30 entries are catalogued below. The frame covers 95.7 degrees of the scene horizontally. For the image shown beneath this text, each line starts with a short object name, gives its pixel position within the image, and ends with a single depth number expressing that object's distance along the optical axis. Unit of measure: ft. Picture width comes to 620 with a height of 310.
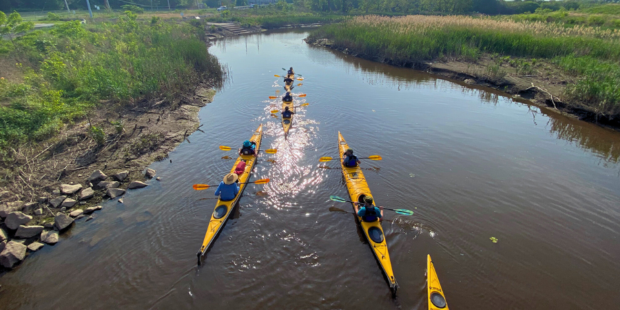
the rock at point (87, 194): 28.15
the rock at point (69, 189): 27.81
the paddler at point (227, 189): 27.91
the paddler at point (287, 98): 54.08
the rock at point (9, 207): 23.94
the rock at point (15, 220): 23.55
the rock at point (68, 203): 26.86
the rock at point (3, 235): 22.60
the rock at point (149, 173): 32.87
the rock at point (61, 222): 24.83
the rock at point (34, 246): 23.09
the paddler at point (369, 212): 24.94
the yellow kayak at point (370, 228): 21.19
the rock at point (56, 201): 26.51
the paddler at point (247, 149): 36.18
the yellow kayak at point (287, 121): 44.94
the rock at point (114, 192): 29.14
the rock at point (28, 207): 25.26
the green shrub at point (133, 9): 152.77
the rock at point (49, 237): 23.81
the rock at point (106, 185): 29.94
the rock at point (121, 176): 31.35
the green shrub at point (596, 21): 92.36
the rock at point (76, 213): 26.35
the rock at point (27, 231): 23.46
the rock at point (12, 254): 21.52
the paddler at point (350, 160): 33.42
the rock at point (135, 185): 30.83
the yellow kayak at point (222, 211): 23.82
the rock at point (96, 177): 30.19
